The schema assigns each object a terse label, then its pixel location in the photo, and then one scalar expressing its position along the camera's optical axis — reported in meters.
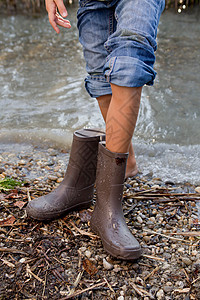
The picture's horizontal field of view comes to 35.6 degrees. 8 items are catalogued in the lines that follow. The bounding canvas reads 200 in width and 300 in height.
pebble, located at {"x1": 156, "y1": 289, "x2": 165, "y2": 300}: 1.34
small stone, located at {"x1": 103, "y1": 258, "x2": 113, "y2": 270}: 1.48
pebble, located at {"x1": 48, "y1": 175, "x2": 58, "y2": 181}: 2.31
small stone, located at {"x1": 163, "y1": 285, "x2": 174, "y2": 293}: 1.37
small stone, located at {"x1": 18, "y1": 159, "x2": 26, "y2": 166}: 2.57
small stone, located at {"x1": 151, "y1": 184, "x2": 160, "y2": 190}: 2.23
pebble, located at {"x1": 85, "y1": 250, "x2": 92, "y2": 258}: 1.55
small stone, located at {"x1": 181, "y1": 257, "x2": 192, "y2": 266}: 1.53
